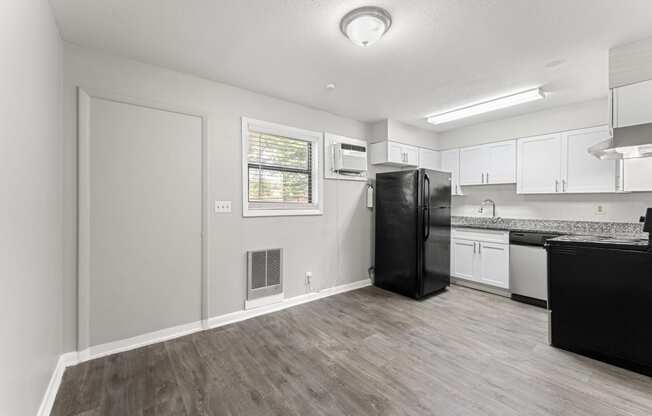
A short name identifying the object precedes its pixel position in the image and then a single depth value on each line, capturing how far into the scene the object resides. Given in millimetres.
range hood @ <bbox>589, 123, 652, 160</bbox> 2111
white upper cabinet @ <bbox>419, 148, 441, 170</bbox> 4633
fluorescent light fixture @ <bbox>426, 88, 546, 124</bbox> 3047
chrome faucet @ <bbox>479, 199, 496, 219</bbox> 4418
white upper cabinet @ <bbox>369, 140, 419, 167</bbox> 4129
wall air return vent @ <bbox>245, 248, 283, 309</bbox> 3074
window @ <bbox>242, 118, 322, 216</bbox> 3156
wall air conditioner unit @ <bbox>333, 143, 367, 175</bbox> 3807
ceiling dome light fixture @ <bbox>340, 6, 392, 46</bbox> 1799
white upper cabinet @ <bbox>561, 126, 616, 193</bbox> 3270
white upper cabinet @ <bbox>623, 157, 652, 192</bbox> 2957
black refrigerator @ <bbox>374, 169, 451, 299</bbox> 3631
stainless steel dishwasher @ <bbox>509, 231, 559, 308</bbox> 3391
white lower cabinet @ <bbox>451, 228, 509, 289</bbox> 3744
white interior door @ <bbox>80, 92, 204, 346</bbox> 2240
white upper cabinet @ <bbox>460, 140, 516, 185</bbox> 4062
